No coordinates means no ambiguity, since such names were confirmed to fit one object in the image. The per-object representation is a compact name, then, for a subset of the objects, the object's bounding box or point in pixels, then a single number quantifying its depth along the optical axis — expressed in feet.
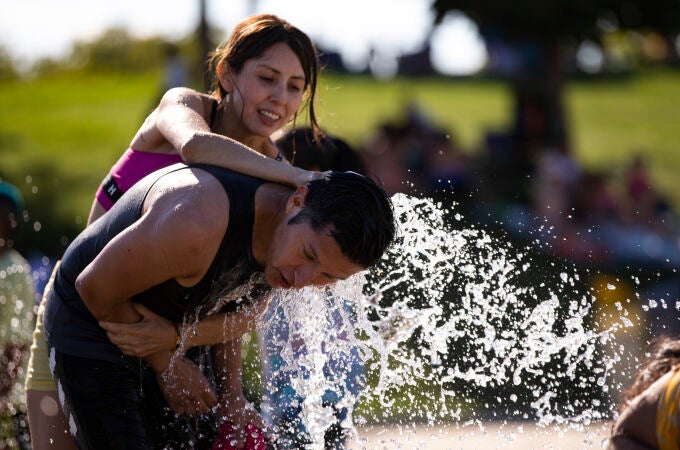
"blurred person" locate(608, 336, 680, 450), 18.81
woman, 20.66
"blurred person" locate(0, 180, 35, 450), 31.27
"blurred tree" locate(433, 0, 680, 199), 80.74
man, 17.22
